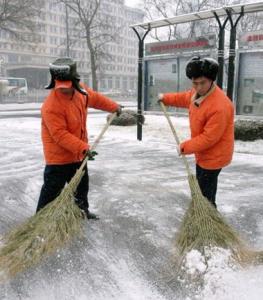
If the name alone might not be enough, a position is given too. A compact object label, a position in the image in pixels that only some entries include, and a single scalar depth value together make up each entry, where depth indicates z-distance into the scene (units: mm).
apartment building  70625
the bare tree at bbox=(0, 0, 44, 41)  22478
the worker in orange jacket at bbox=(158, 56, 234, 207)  3438
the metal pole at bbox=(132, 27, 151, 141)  9700
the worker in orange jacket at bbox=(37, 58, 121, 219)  3674
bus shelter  7676
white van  40925
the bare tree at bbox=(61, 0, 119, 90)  25878
